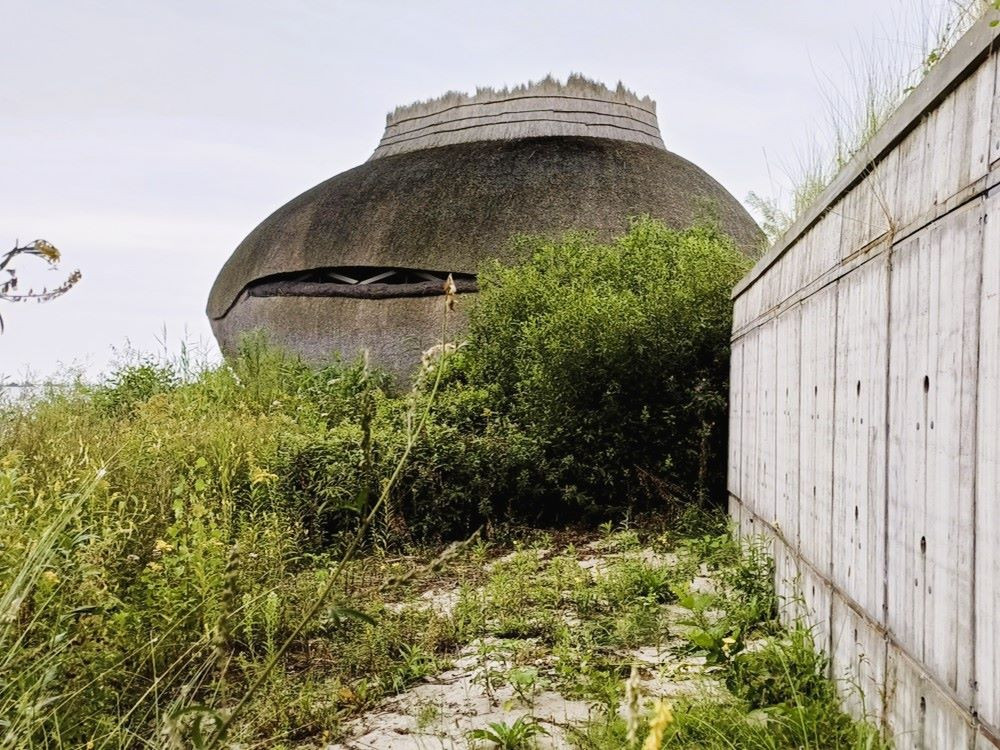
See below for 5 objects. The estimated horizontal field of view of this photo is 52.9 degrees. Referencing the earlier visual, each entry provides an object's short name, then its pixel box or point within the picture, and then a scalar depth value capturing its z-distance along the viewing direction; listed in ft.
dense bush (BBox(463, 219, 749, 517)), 22.36
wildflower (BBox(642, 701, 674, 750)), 3.16
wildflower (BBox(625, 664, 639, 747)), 3.02
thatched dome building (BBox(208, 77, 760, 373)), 37.29
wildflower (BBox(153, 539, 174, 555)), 11.58
